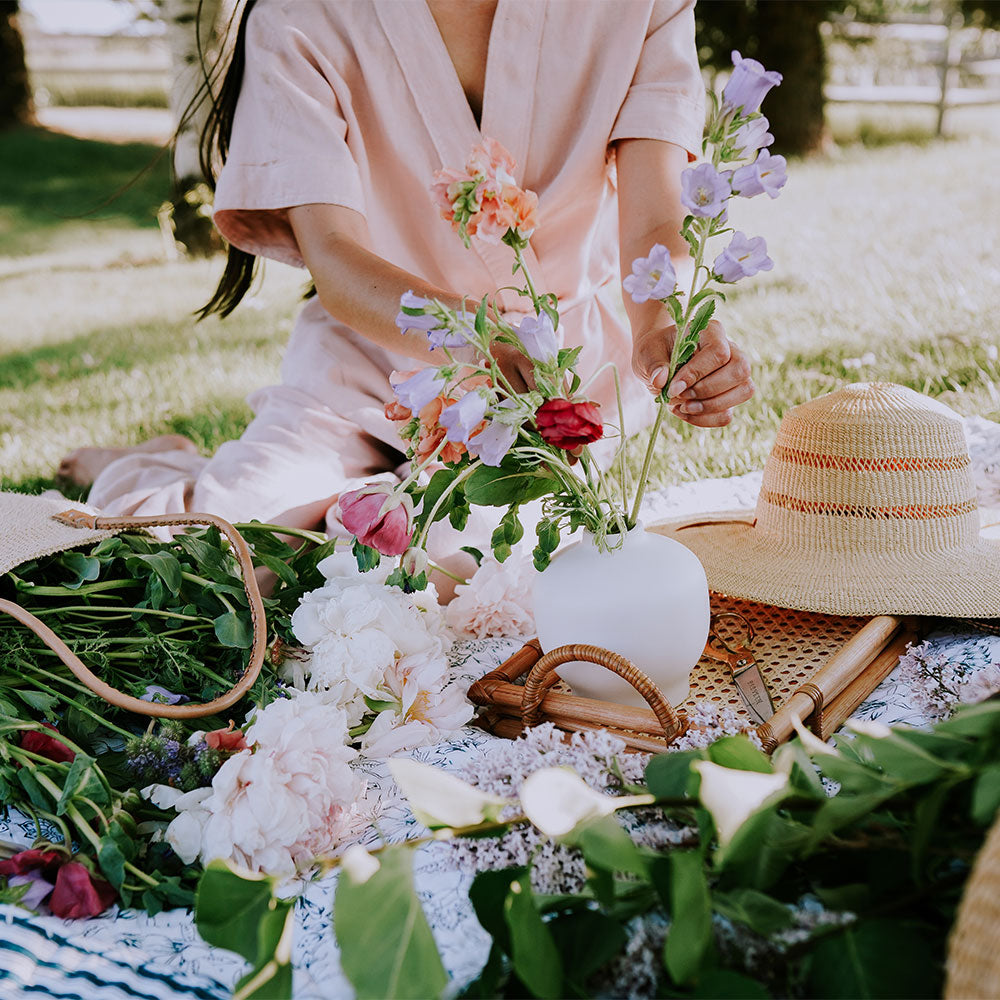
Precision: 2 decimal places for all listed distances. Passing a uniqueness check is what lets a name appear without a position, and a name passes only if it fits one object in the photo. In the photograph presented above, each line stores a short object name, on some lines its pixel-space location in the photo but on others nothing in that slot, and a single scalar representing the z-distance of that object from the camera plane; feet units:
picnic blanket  2.88
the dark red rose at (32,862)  3.20
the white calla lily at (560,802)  2.31
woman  5.74
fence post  28.30
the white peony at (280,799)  3.15
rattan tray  3.58
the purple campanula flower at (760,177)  3.27
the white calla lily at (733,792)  2.31
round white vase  3.72
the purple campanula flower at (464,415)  3.11
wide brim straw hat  4.35
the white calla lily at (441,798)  2.39
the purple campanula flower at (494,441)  3.25
